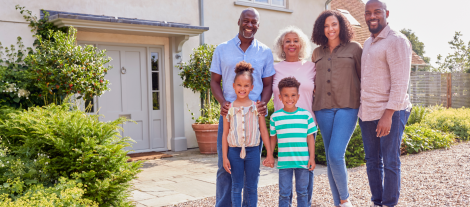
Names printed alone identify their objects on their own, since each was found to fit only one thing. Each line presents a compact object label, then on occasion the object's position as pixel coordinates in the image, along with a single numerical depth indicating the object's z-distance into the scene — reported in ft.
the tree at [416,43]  145.18
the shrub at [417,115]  29.53
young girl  9.11
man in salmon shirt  9.40
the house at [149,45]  21.61
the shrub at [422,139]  23.21
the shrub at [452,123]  28.40
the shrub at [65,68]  18.01
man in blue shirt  9.52
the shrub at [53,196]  8.25
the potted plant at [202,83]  23.71
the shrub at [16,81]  17.92
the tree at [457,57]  68.66
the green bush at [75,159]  9.89
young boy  9.46
